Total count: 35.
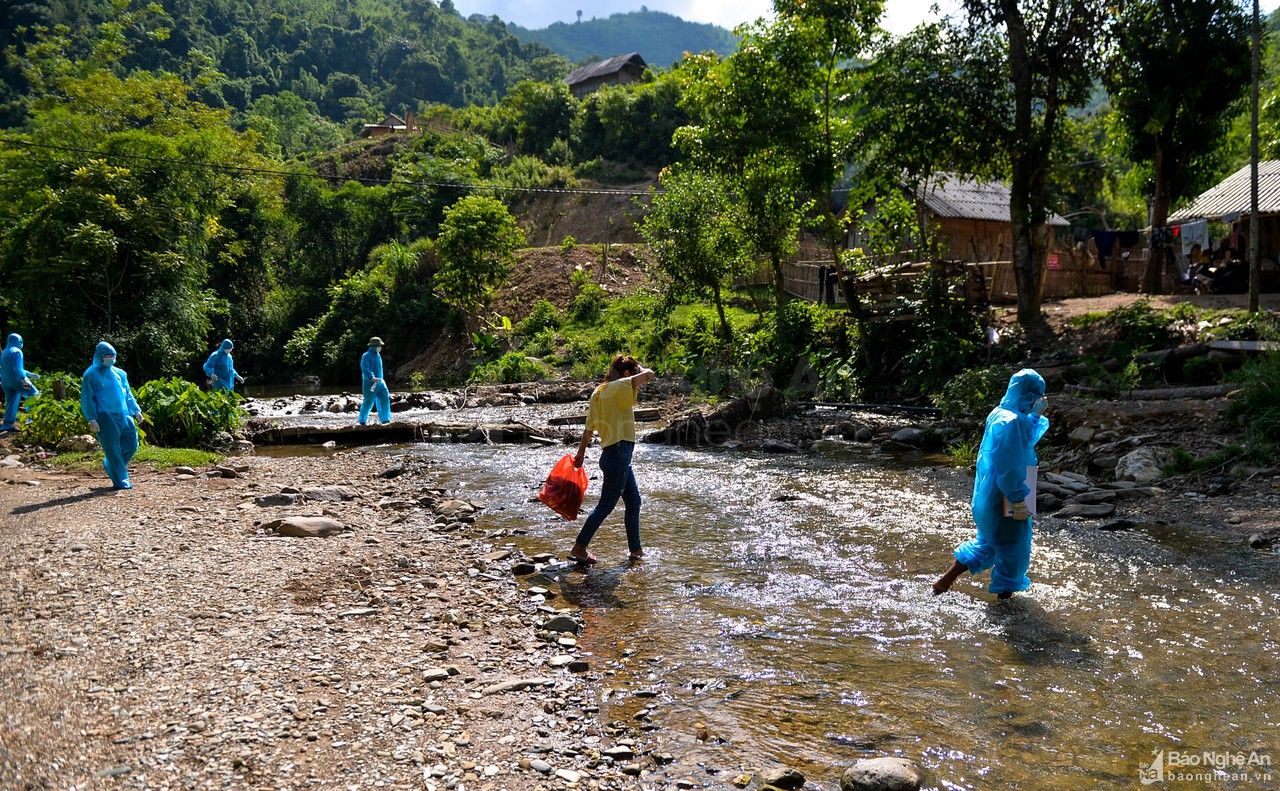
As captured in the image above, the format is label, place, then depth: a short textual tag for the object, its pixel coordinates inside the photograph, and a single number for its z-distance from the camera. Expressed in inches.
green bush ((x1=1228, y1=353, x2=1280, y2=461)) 426.1
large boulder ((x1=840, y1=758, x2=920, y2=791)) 160.2
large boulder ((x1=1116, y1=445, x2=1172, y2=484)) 438.0
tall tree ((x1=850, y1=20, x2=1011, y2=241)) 785.6
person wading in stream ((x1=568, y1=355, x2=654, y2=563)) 312.2
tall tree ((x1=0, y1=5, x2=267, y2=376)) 946.1
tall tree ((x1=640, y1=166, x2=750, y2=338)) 1010.1
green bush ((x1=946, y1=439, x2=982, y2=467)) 527.3
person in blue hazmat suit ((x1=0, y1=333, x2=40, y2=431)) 594.5
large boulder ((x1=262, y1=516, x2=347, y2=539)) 346.0
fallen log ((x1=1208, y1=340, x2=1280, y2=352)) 516.7
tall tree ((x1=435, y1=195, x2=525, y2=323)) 1337.4
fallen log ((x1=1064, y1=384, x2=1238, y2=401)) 531.0
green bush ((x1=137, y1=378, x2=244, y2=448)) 597.6
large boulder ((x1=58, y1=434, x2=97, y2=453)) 545.6
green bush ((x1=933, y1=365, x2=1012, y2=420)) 596.7
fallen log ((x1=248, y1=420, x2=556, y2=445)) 701.9
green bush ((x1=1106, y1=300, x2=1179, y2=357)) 692.1
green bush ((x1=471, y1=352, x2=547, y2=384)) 1163.3
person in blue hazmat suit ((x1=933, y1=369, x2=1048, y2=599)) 245.3
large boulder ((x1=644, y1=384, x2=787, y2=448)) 664.4
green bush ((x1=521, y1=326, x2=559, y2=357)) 1280.8
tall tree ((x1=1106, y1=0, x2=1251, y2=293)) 800.9
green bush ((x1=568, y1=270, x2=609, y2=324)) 1380.4
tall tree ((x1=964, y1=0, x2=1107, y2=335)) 770.8
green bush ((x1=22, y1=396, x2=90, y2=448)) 560.4
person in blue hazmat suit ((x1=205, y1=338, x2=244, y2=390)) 756.6
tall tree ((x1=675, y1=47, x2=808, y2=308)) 867.4
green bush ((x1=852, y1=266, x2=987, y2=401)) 767.1
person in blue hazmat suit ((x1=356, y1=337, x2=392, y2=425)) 738.8
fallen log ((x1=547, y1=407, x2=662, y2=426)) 773.9
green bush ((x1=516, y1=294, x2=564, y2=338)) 1375.5
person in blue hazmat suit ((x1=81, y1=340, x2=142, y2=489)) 443.8
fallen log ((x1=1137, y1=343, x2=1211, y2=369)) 618.5
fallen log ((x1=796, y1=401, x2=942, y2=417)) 706.8
